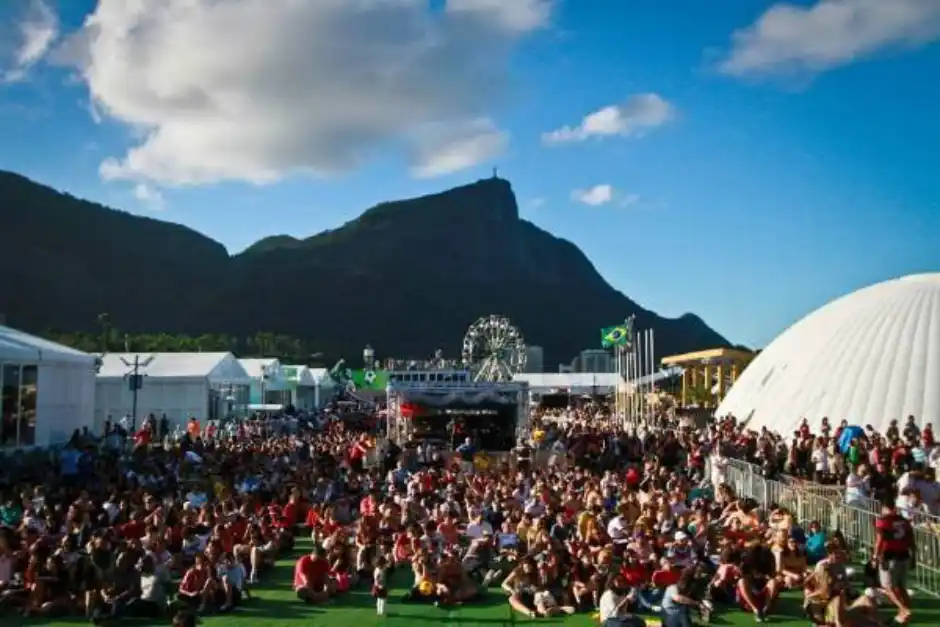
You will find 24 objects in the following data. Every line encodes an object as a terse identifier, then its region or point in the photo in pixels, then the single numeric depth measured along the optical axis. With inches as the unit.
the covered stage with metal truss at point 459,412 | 1242.6
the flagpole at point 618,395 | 1738.4
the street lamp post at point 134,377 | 1241.1
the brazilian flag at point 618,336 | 1686.8
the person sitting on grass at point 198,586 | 468.4
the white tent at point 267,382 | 1987.0
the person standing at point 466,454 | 973.8
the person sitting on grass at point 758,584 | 443.2
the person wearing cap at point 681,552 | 476.7
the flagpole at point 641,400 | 1600.0
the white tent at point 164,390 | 1440.7
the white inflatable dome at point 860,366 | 1026.7
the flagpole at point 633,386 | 1587.1
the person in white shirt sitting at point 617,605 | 373.7
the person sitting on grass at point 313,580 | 488.4
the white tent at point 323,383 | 2529.5
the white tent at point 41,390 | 936.3
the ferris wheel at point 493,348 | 2037.4
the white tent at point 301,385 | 2219.5
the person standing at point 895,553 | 438.0
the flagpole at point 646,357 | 1669.2
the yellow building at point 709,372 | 1897.1
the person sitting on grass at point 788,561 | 478.7
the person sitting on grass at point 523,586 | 460.7
